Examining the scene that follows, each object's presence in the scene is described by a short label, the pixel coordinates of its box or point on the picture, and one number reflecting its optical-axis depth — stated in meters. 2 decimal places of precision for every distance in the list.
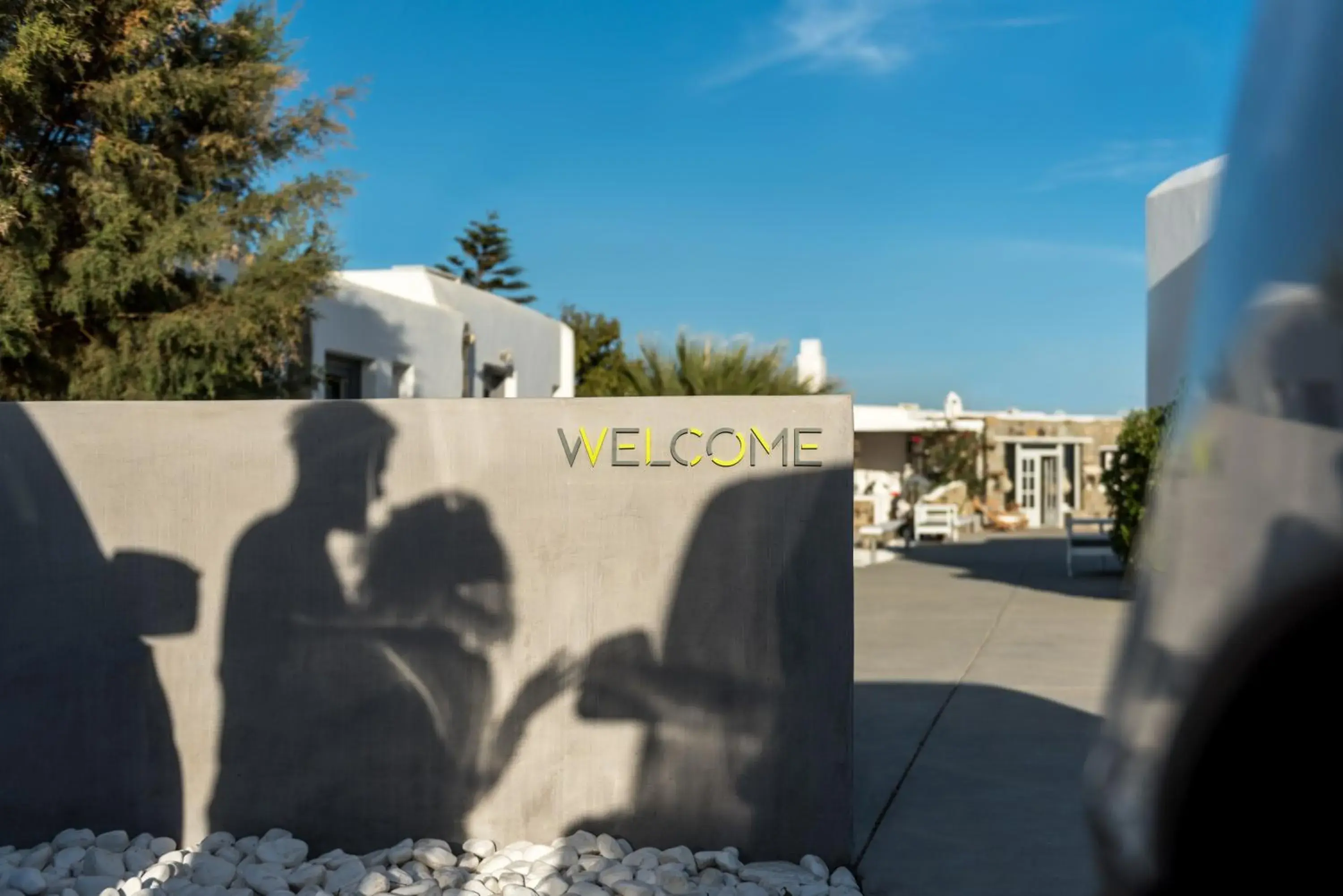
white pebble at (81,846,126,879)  4.93
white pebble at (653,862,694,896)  4.66
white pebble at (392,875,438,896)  4.65
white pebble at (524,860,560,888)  4.77
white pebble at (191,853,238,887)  4.82
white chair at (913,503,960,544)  24.77
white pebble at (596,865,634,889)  4.64
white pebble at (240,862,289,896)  4.76
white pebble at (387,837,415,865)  5.02
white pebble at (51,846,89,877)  4.96
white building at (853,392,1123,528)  33.38
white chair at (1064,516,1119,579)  16.98
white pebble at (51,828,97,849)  5.25
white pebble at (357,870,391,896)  4.68
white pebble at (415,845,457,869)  4.98
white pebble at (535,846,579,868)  4.96
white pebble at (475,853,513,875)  4.97
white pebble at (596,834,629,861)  4.99
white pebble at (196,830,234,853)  5.22
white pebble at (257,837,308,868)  5.04
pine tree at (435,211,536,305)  49.78
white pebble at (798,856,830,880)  4.86
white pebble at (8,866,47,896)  4.70
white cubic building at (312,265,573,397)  16.19
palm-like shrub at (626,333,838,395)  17.64
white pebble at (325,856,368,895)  4.78
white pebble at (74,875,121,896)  4.67
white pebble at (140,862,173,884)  4.77
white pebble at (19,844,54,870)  5.10
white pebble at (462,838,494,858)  5.10
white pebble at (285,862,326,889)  4.82
